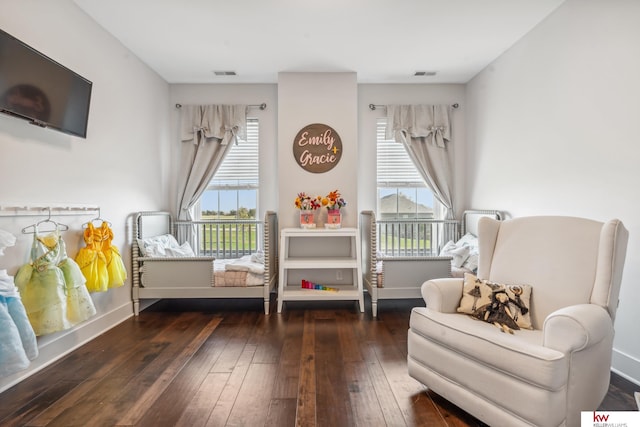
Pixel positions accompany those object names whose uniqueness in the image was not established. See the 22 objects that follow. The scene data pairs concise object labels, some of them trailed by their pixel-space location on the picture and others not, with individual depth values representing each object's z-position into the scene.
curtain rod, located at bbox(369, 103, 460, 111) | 4.24
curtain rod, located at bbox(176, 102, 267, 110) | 4.21
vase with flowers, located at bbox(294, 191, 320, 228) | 3.65
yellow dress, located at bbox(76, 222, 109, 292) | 2.53
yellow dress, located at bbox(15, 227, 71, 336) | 2.00
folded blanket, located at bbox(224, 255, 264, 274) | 3.38
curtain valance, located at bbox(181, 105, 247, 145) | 4.16
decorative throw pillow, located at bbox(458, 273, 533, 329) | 1.83
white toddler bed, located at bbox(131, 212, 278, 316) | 3.32
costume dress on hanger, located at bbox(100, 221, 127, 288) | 2.70
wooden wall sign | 3.84
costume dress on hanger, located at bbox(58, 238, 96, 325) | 2.21
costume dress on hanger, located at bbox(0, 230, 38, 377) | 1.60
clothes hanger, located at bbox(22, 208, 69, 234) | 2.15
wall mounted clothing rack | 2.01
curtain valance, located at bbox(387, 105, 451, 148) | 4.20
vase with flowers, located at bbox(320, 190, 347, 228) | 3.63
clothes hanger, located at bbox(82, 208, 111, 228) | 2.67
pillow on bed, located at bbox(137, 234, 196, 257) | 3.37
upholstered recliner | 1.39
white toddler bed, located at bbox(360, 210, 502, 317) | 3.31
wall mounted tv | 1.85
